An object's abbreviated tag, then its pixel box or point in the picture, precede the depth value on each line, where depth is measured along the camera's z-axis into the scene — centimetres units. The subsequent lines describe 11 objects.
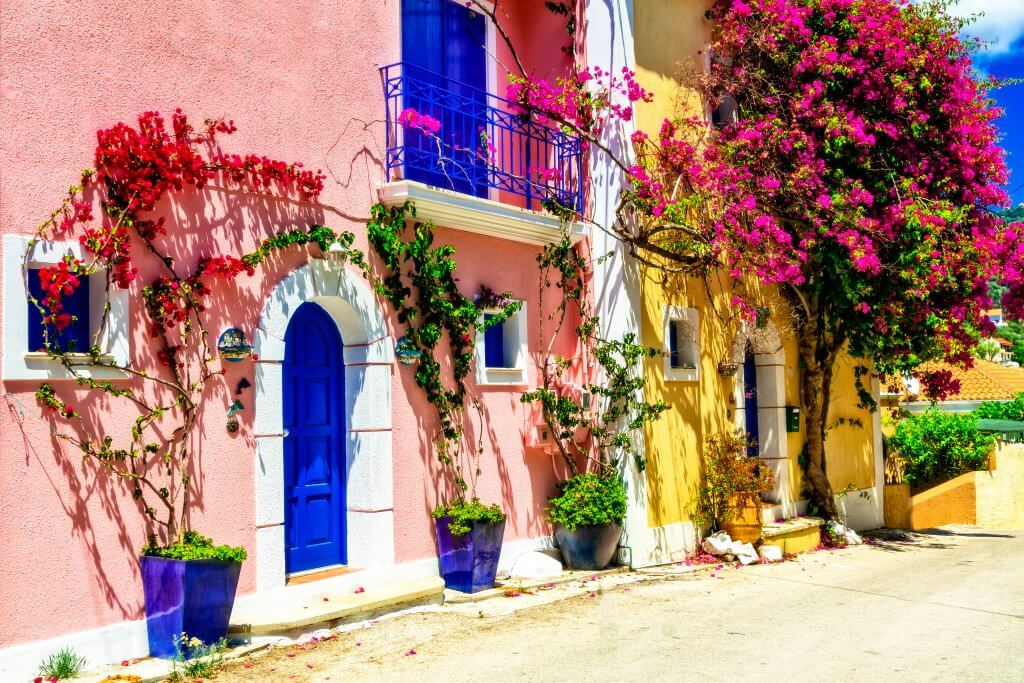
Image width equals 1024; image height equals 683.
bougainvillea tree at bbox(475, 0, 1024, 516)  1145
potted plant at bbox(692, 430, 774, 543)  1160
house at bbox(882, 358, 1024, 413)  2411
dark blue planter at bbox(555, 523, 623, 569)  1016
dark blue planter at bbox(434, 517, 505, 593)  888
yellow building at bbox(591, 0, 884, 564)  1125
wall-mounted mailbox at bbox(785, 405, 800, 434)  1355
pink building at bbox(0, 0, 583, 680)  618
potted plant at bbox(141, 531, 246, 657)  642
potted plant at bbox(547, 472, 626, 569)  1013
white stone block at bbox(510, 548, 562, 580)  977
